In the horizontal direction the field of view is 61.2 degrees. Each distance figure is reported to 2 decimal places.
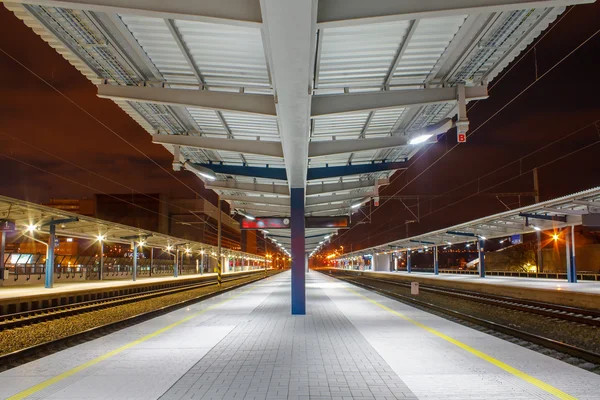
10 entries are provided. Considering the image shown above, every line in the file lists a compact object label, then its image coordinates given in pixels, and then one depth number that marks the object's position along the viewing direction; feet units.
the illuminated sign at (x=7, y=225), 80.46
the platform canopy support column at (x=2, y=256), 88.99
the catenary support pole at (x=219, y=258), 97.88
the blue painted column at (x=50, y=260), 84.94
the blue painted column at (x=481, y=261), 144.05
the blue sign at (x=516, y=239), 152.71
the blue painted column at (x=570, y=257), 98.38
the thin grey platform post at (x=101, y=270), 124.59
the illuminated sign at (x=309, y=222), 57.52
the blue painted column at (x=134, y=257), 125.62
